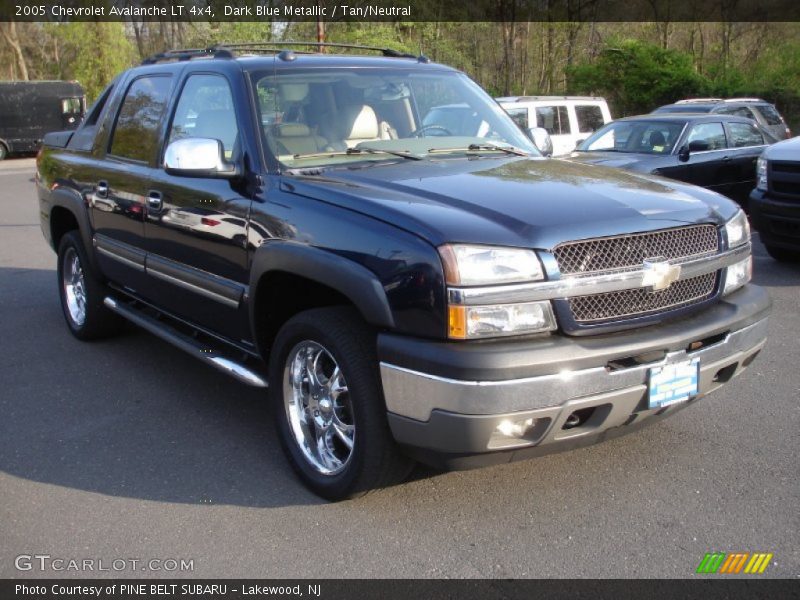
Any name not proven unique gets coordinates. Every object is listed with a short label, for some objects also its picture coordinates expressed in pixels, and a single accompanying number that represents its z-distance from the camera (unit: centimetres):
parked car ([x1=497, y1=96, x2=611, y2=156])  1538
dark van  2833
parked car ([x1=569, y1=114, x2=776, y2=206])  1040
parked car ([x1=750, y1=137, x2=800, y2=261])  775
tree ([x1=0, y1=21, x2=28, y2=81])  3853
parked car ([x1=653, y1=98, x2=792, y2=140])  1513
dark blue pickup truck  298
